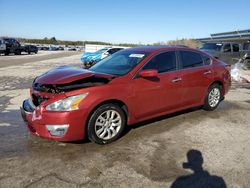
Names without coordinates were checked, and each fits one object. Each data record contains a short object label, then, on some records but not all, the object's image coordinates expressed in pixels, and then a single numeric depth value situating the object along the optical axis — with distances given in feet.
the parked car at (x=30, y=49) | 91.76
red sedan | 9.49
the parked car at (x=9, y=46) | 74.78
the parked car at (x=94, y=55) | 45.80
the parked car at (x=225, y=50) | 38.20
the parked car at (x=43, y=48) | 156.04
